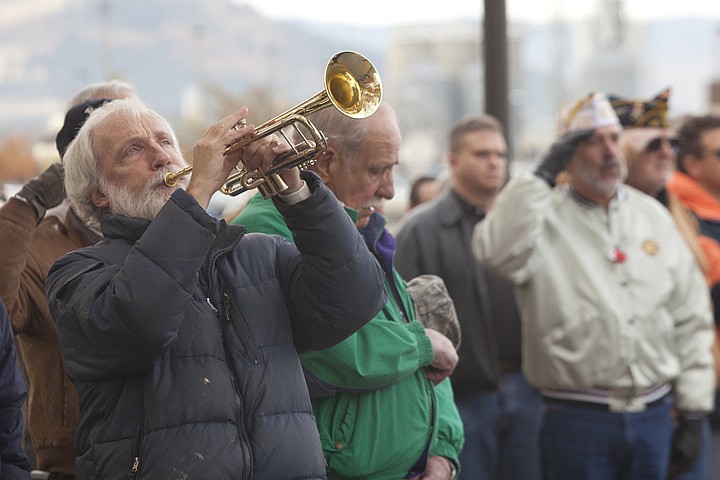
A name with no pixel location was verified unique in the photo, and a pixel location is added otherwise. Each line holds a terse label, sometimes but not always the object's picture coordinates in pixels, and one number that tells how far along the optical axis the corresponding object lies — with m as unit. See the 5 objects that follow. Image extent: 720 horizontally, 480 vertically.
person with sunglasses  11.62
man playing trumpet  5.08
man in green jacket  6.48
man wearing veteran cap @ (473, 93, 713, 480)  9.63
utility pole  11.66
